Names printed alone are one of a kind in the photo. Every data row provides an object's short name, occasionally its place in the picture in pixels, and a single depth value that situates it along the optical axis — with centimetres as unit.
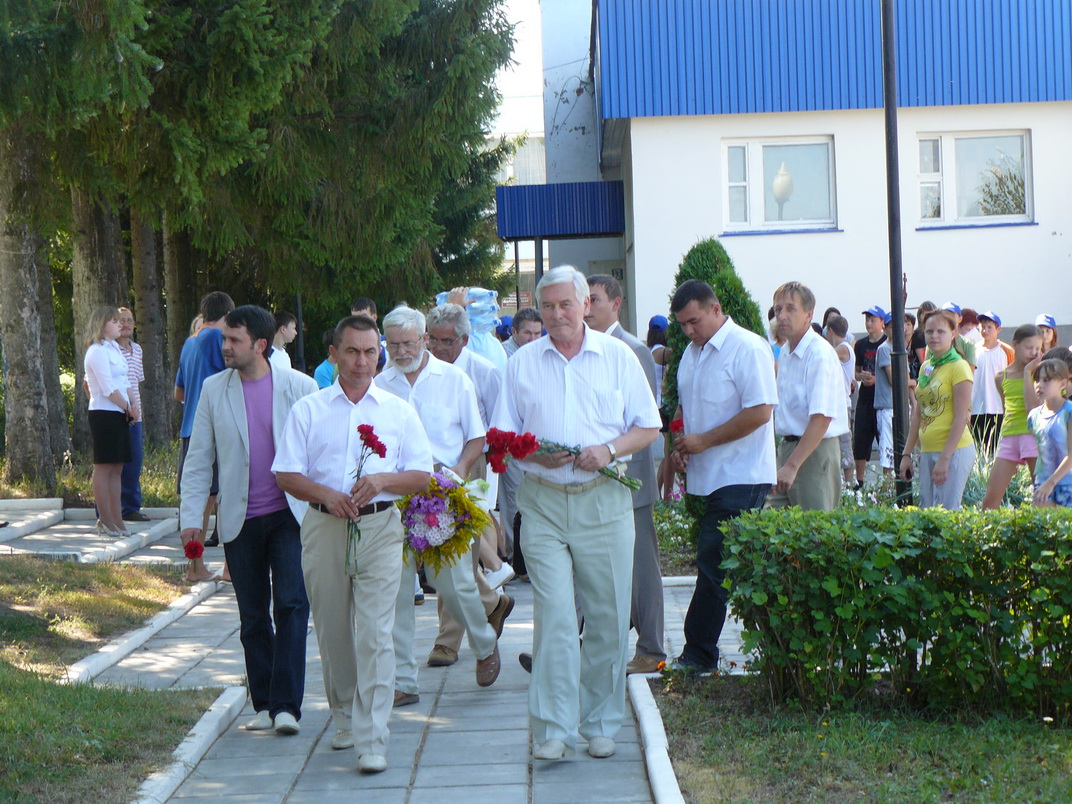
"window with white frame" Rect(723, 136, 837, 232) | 2059
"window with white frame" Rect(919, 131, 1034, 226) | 2056
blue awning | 2239
